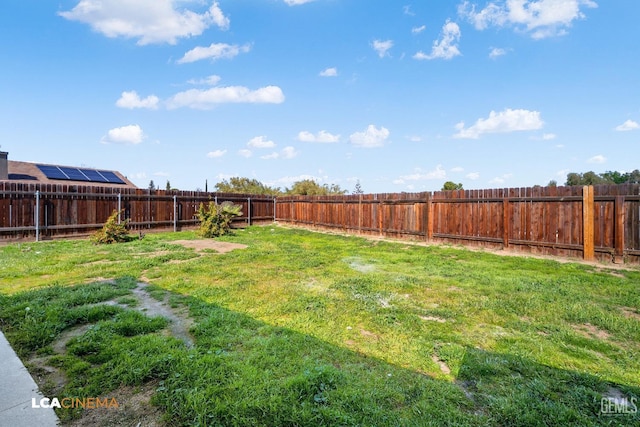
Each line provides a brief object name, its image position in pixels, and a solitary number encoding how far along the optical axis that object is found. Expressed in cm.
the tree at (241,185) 2629
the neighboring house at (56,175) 1270
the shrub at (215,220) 1093
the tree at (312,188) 2291
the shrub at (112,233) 862
